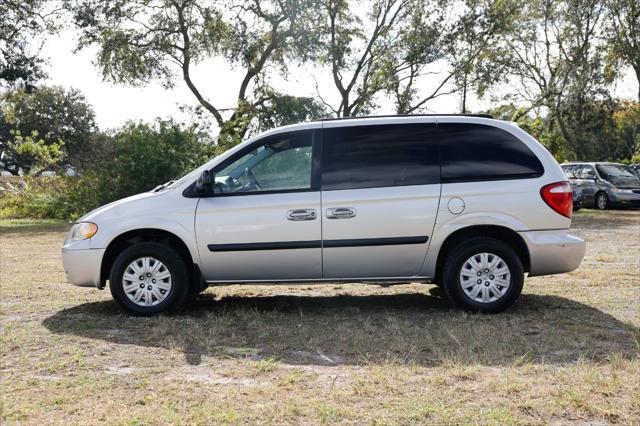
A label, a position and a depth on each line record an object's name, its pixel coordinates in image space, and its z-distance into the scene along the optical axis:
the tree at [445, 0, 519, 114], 27.73
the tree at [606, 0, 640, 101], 36.38
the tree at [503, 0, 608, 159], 37.50
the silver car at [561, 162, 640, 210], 24.94
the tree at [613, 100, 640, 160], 44.94
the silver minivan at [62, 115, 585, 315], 7.07
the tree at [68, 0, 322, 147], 26.89
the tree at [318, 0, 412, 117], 27.70
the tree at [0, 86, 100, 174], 51.05
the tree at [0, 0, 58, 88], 26.83
